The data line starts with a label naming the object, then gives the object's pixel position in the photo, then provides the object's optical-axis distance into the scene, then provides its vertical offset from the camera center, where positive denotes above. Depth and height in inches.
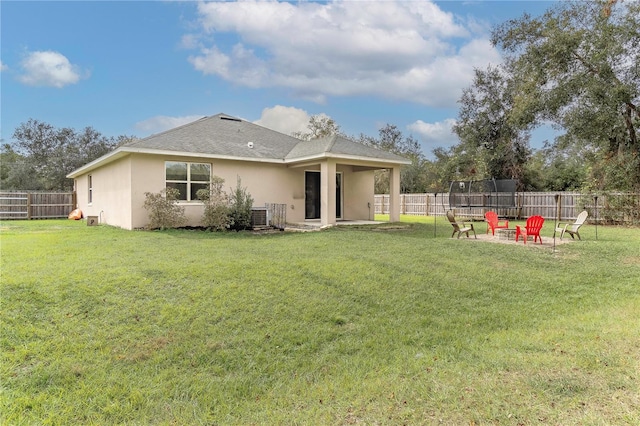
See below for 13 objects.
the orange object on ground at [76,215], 808.9 -25.7
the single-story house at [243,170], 508.4 +51.6
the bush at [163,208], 489.1 -6.3
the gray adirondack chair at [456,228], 441.6 -28.8
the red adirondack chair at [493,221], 487.8 -22.2
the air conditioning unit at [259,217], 530.6 -19.0
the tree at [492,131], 1021.2 +203.4
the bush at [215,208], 501.0 -6.1
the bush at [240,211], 511.8 -10.3
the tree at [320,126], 1485.0 +307.4
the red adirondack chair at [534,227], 411.8 -25.0
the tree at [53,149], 1236.5 +186.9
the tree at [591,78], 653.9 +234.2
